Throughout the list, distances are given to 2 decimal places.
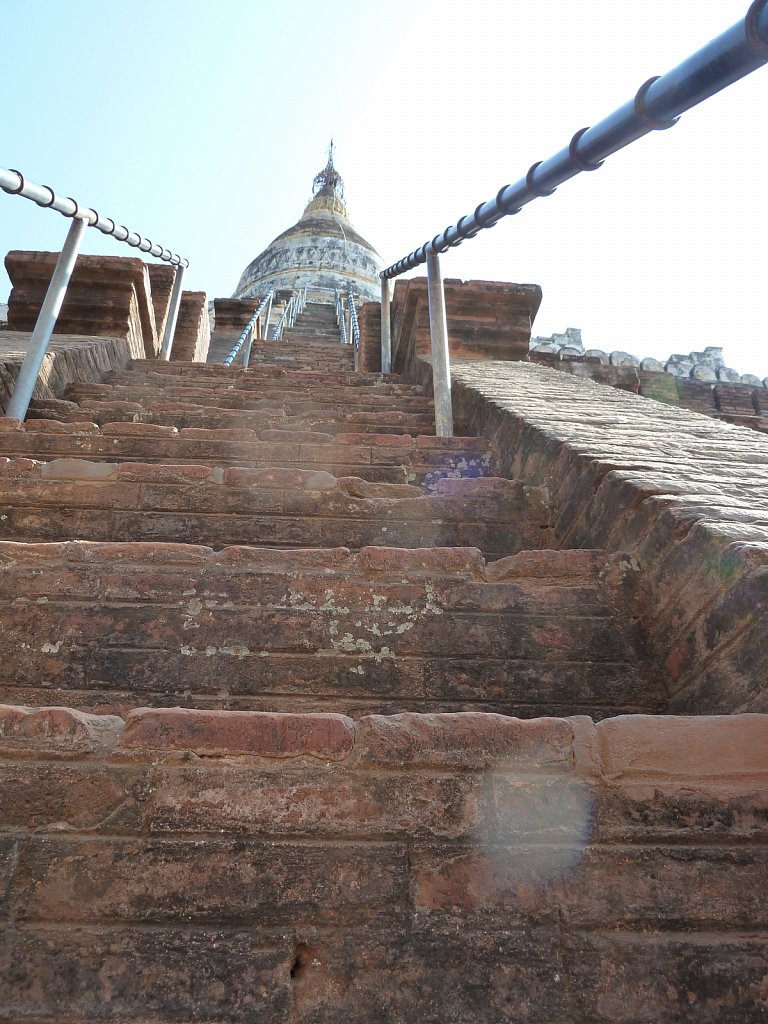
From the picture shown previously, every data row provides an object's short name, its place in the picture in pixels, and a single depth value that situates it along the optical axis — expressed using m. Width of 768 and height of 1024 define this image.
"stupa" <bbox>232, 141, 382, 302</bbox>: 26.91
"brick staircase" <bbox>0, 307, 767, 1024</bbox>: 0.97
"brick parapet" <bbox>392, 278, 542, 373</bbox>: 5.53
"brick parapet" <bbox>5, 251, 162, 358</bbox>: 5.21
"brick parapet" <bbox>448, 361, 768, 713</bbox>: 1.45
